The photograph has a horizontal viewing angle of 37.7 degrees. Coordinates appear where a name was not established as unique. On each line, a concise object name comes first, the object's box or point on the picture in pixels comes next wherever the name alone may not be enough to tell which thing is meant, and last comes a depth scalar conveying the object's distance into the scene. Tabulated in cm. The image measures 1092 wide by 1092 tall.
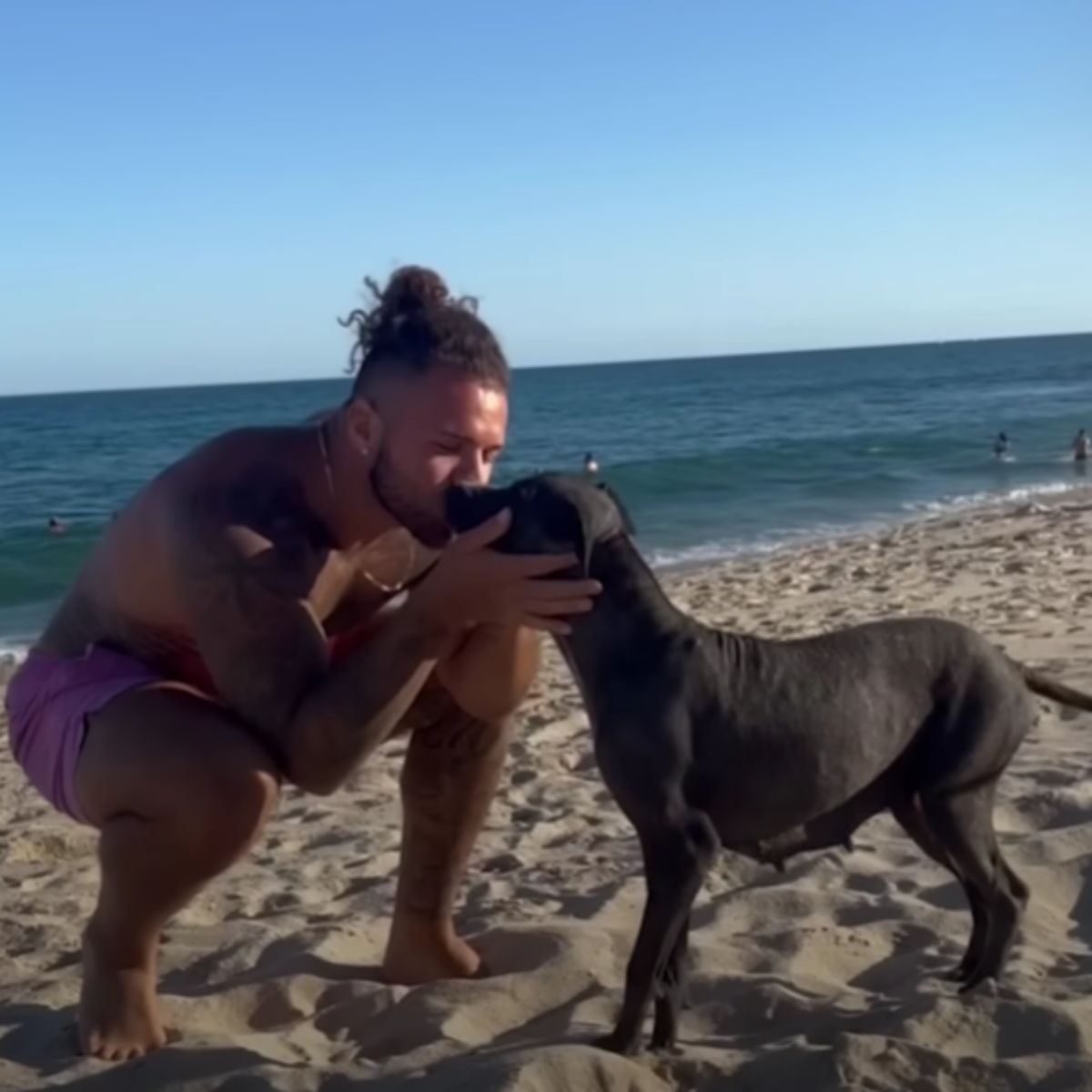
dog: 343
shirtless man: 362
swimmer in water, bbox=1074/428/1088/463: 2481
